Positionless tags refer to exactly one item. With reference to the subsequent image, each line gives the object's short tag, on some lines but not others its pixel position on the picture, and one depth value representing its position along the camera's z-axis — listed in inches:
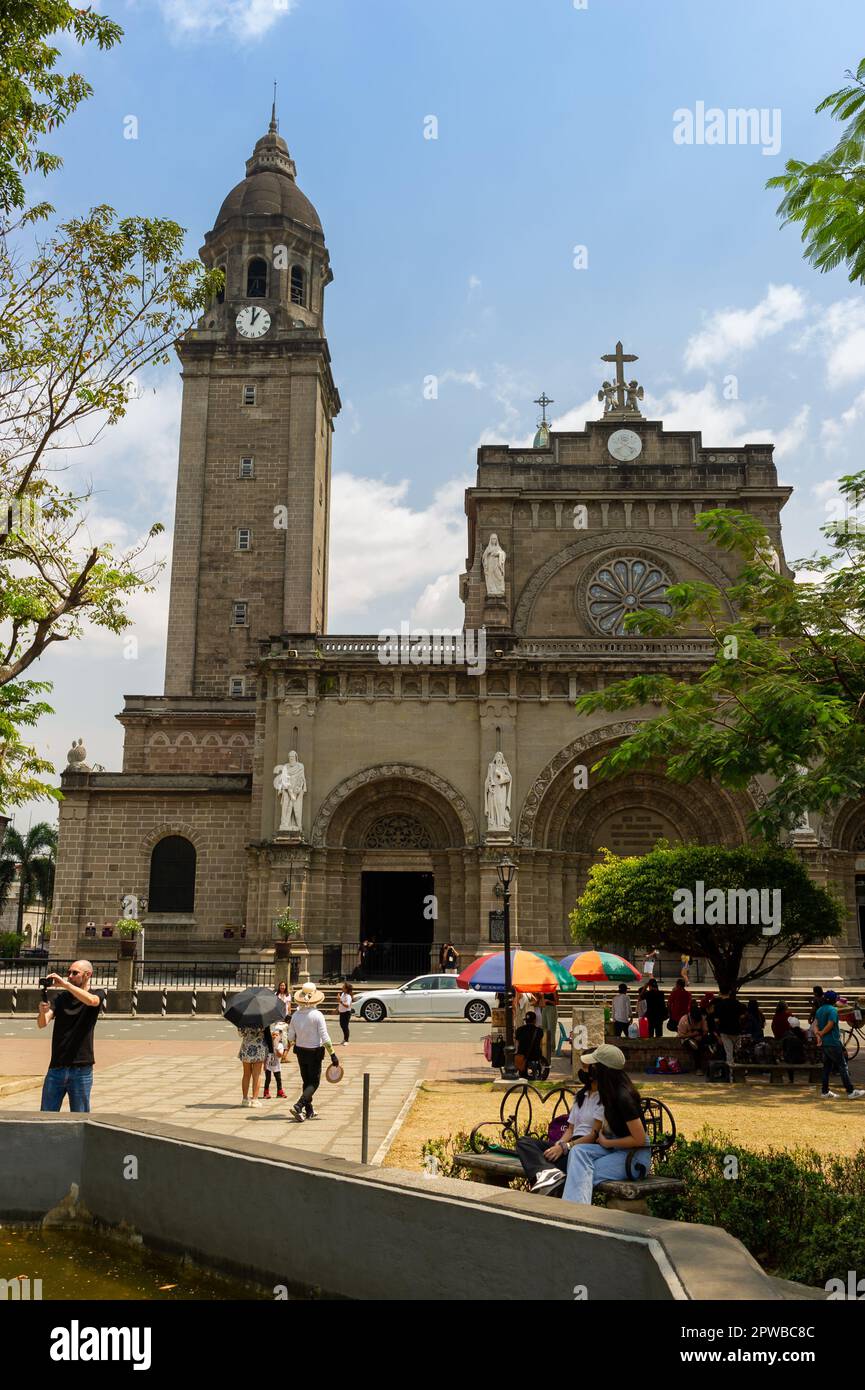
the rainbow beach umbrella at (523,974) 708.7
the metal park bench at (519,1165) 296.0
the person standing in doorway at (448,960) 1266.0
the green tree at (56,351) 524.1
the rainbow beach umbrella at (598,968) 780.6
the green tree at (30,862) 2576.3
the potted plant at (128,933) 1109.2
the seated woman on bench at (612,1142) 299.6
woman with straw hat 505.0
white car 1071.0
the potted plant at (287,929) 1275.8
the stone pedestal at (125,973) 1103.0
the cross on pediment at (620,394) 1678.2
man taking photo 379.9
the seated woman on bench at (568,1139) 316.8
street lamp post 654.5
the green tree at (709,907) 781.9
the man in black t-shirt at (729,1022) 703.1
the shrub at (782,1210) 247.6
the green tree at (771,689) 602.2
